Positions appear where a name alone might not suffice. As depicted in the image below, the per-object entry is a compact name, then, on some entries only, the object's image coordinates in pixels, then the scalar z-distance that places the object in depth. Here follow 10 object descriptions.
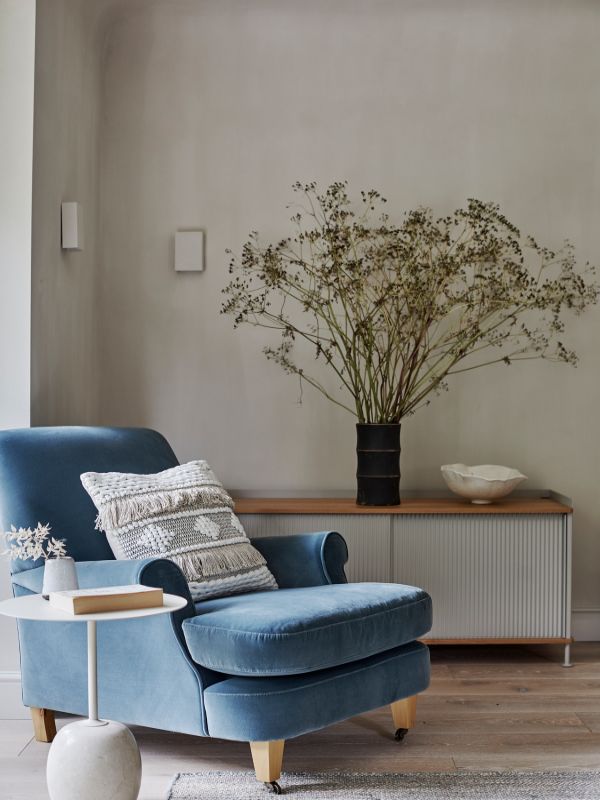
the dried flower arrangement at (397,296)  3.75
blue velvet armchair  2.37
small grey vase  2.29
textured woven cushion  2.72
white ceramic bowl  3.69
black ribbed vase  3.68
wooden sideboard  3.63
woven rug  2.39
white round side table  2.13
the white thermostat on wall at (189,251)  4.09
